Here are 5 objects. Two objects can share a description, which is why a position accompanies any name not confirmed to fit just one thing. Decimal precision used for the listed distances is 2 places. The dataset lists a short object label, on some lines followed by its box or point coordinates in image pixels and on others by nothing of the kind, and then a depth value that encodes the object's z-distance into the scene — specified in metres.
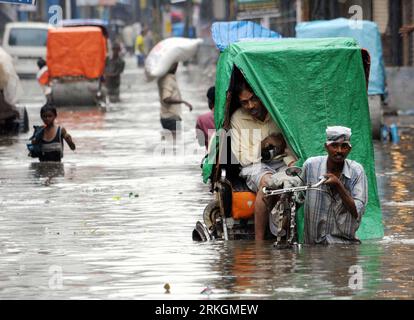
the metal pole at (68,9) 62.66
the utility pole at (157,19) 73.57
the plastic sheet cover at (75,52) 32.78
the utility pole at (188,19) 69.00
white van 46.66
